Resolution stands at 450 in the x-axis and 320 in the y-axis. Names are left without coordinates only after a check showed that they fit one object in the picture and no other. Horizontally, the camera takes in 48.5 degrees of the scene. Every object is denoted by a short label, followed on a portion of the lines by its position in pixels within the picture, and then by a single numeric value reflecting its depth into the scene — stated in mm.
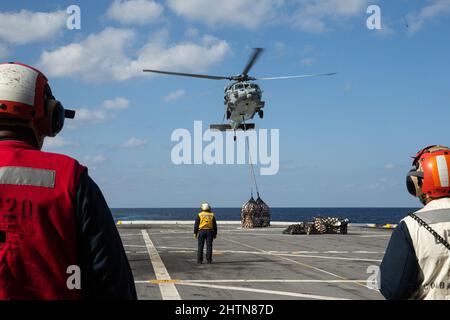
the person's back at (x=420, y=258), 3436
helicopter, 35531
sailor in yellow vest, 16906
